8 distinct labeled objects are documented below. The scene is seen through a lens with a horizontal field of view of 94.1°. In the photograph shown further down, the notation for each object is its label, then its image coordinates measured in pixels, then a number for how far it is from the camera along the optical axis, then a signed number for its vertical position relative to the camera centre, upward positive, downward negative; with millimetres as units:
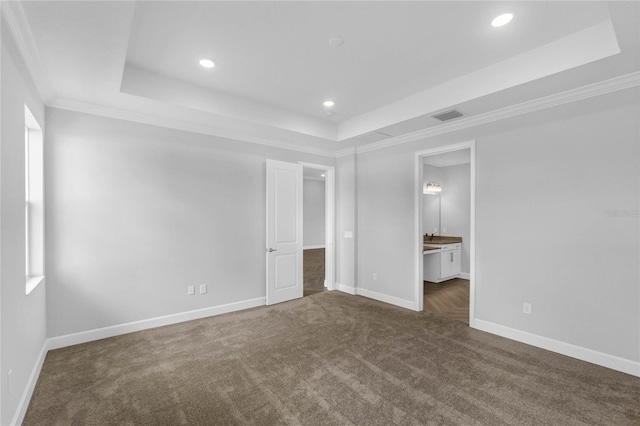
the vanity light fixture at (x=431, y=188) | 7086 +566
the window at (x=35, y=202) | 2975 +116
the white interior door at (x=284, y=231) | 4777 -320
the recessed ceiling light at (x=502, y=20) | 2261 +1492
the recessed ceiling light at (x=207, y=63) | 2928 +1499
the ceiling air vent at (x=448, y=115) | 3584 +1200
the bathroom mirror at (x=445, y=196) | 7019 +394
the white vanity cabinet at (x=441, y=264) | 6191 -1106
